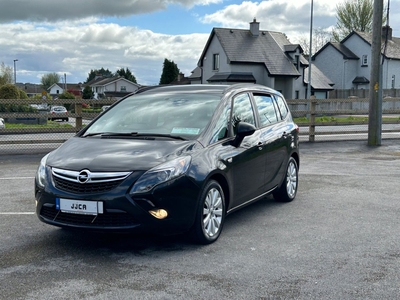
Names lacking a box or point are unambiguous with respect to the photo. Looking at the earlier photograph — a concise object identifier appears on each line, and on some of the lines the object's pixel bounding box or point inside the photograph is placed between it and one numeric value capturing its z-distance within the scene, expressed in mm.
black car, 5043
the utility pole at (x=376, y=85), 16031
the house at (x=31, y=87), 139000
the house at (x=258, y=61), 48625
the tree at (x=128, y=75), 131250
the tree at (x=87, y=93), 89375
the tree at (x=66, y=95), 55700
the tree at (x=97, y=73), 154900
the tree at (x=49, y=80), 143750
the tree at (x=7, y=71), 88512
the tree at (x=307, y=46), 72638
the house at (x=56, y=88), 135875
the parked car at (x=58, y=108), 47375
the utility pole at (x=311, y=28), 41169
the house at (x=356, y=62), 59438
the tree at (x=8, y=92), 39469
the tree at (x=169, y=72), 86500
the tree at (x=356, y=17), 71062
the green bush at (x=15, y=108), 24297
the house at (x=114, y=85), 111375
